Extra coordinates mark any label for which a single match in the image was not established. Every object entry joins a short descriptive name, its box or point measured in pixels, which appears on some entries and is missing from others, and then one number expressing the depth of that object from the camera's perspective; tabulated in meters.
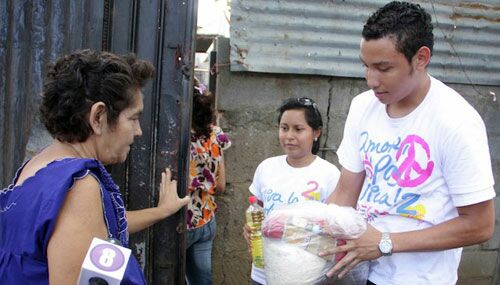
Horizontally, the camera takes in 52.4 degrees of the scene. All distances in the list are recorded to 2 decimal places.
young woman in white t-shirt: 2.58
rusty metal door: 2.29
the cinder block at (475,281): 4.14
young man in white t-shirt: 1.63
